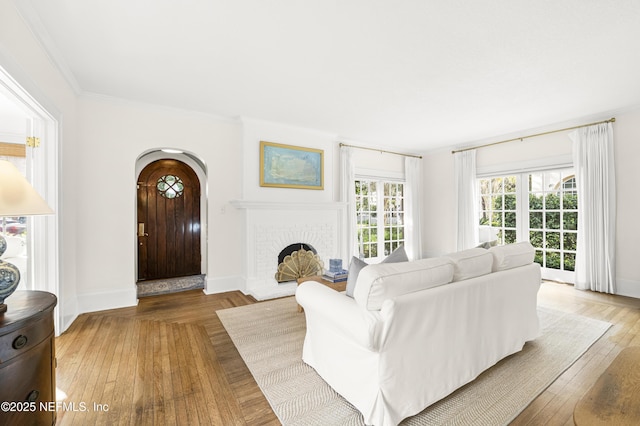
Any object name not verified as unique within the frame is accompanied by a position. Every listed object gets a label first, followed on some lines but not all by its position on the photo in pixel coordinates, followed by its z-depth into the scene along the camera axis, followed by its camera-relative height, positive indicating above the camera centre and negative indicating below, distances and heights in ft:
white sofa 5.01 -2.34
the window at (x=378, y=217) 19.31 -0.18
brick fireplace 13.92 -1.05
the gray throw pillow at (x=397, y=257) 6.97 -1.07
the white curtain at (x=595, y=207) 13.15 +0.23
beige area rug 5.49 -3.87
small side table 9.79 -2.47
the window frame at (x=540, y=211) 14.99 +0.05
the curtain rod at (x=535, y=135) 13.19 +4.22
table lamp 4.60 +0.25
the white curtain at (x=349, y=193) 17.56 +1.33
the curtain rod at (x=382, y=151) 17.85 +4.39
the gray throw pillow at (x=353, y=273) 6.43 -1.33
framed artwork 14.73 +2.67
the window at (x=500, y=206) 17.03 +0.40
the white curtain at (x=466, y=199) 18.20 +0.90
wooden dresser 4.07 -2.25
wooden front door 16.44 -0.25
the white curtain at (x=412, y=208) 20.79 +0.43
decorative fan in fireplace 15.01 -2.74
